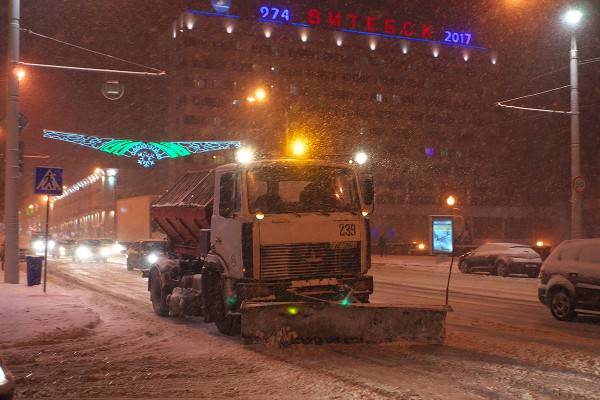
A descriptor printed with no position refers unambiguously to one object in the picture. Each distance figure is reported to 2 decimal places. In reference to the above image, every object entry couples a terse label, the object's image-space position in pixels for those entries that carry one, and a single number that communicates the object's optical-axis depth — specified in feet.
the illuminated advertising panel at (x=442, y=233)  109.50
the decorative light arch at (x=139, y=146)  115.03
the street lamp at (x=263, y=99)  86.02
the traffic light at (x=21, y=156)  66.28
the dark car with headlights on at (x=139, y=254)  98.84
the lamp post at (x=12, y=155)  62.85
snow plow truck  32.17
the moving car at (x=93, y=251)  137.90
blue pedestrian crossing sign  54.54
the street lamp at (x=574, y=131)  74.79
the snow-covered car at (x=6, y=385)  15.53
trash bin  62.75
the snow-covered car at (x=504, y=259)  89.66
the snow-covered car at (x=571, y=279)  41.37
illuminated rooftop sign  322.75
